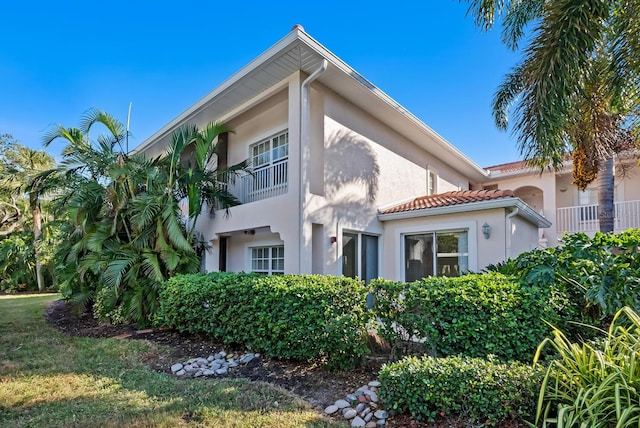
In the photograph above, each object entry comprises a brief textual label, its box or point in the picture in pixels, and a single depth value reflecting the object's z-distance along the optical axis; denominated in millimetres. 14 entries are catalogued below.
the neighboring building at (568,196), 14875
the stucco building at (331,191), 9227
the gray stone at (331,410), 4668
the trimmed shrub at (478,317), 5137
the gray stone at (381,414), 4362
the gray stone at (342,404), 4777
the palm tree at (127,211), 9656
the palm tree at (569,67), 7020
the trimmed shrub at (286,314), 5898
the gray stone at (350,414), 4512
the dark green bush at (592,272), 4938
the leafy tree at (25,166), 23641
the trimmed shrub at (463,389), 3908
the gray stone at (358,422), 4273
